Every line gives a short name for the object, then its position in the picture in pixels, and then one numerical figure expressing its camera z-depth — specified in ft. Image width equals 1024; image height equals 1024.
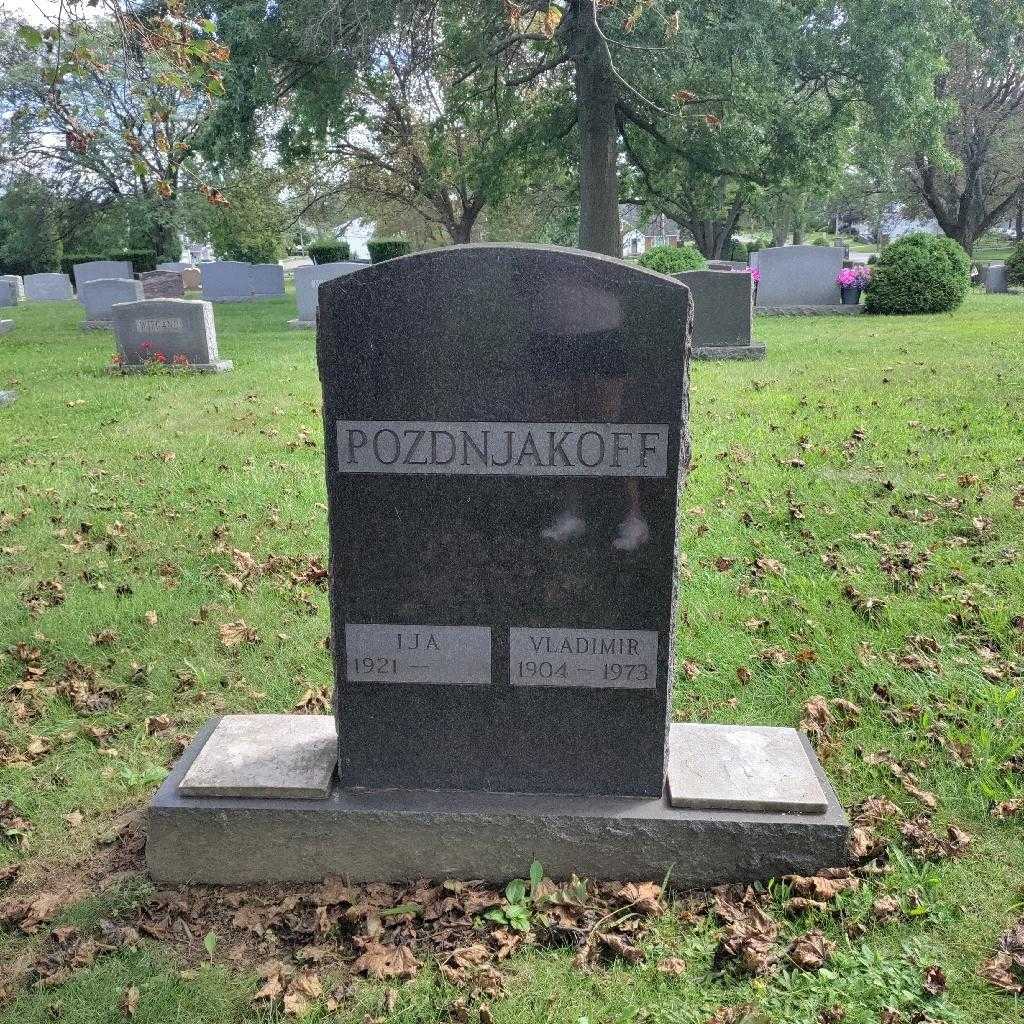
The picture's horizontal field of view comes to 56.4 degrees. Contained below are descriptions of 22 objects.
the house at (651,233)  227.51
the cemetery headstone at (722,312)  45.42
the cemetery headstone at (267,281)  99.35
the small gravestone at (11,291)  99.66
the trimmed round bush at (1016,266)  78.62
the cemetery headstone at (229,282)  97.88
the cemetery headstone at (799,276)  64.85
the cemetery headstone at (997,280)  83.97
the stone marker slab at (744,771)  10.09
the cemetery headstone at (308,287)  66.90
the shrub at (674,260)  58.54
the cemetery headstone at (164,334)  43.73
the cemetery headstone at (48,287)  104.94
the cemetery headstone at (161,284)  78.48
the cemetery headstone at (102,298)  69.21
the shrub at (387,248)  106.83
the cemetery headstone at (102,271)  91.50
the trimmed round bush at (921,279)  60.75
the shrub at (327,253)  118.01
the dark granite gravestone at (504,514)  9.39
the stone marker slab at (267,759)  10.30
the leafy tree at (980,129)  96.12
